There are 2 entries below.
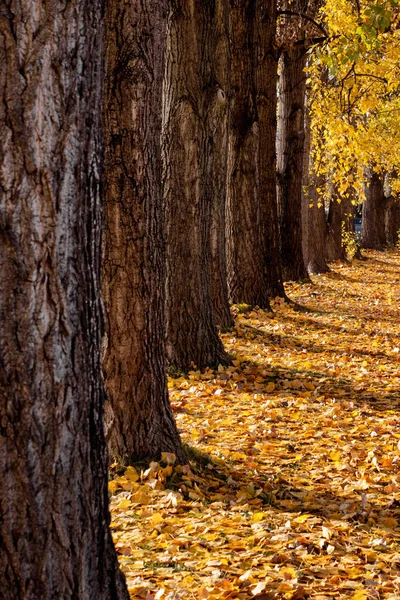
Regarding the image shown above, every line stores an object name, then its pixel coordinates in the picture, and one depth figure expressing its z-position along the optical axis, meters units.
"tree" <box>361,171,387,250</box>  61.78
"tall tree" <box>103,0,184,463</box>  10.55
